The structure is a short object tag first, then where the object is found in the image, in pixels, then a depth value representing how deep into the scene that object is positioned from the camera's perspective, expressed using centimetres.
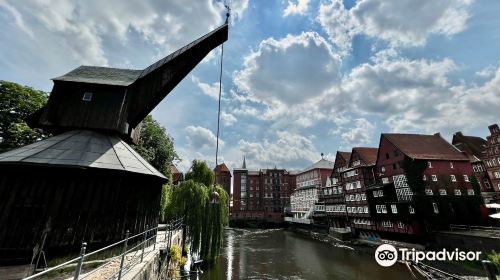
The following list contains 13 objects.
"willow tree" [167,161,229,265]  1678
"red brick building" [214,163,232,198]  7619
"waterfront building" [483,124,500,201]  3176
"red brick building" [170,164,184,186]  6346
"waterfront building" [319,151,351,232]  4164
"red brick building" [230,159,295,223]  7012
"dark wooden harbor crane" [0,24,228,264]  779
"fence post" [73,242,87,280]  368
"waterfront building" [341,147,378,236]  3531
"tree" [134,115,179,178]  2420
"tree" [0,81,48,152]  1680
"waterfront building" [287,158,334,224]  5369
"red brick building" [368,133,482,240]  2711
